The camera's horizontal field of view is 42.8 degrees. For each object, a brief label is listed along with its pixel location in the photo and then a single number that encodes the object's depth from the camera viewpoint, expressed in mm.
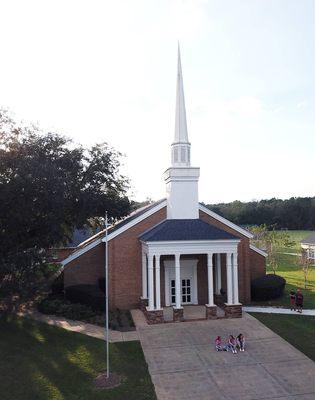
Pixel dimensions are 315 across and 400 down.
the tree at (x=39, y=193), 20625
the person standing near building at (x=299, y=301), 24281
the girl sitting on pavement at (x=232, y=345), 17547
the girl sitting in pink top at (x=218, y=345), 17834
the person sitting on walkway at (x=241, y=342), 17766
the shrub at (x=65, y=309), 23342
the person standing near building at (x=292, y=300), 25020
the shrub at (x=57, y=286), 29016
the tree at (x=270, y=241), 47103
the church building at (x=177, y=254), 23516
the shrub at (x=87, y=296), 24344
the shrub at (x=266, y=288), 27641
